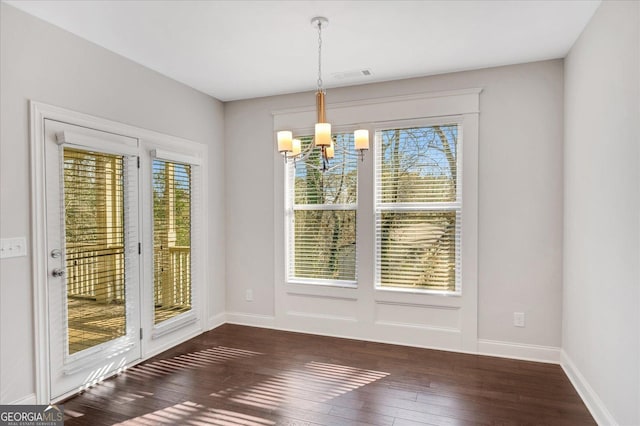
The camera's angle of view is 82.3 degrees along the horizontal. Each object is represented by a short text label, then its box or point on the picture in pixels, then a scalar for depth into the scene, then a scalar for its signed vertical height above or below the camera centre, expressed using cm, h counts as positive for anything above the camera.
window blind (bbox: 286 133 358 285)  405 -16
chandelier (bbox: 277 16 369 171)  227 +42
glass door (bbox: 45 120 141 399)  266 -42
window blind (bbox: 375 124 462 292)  367 -5
